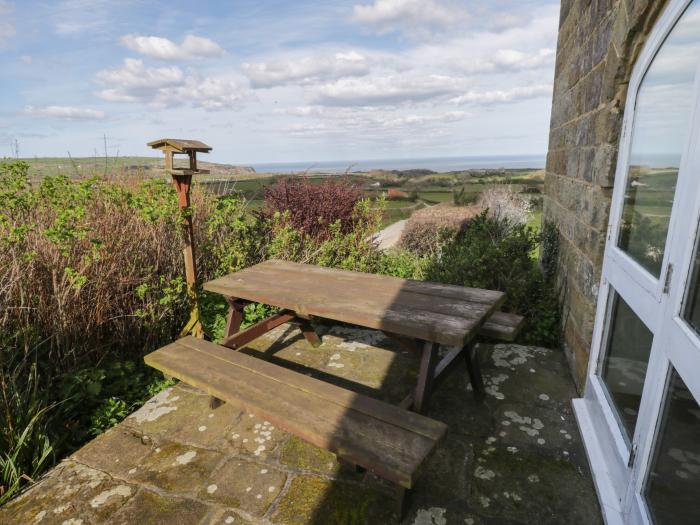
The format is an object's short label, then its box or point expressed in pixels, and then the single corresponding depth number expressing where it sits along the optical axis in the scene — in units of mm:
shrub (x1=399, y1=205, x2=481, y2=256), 8594
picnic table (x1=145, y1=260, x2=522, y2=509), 1718
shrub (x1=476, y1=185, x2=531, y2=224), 8789
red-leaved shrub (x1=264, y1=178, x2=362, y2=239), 6363
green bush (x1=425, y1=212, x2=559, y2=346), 3667
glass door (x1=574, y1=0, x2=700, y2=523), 1462
